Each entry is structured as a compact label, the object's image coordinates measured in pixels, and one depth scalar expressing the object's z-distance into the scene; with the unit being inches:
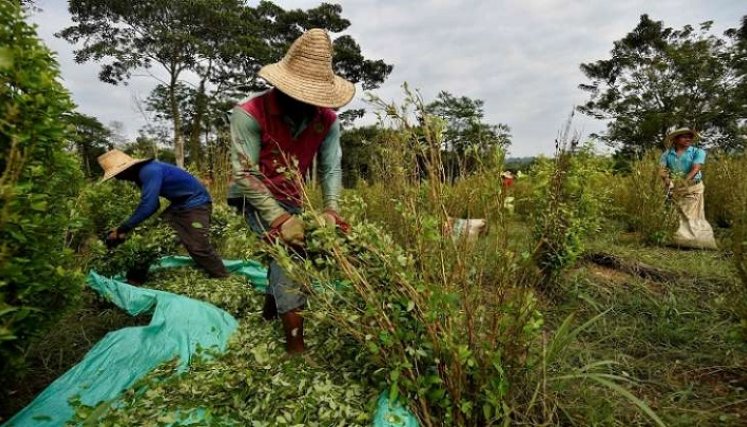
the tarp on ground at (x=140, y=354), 72.5
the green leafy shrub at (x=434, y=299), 60.5
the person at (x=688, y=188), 215.2
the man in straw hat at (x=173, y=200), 136.7
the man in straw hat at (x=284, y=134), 83.7
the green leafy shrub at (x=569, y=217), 128.6
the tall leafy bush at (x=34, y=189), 57.5
